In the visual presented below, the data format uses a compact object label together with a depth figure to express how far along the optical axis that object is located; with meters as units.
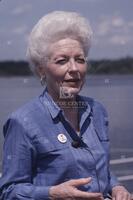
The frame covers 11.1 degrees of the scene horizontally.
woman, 2.30
